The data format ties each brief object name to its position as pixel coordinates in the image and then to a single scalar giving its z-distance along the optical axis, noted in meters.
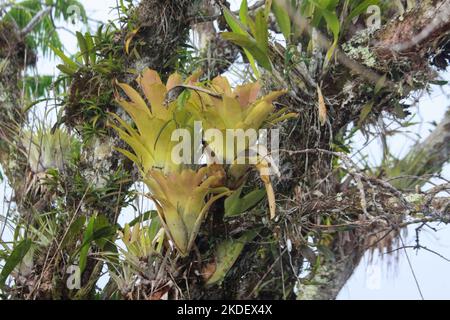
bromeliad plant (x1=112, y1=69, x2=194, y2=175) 4.30
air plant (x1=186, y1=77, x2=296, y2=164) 4.27
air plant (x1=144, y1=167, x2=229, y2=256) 4.23
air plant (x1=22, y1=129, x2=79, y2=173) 5.04
